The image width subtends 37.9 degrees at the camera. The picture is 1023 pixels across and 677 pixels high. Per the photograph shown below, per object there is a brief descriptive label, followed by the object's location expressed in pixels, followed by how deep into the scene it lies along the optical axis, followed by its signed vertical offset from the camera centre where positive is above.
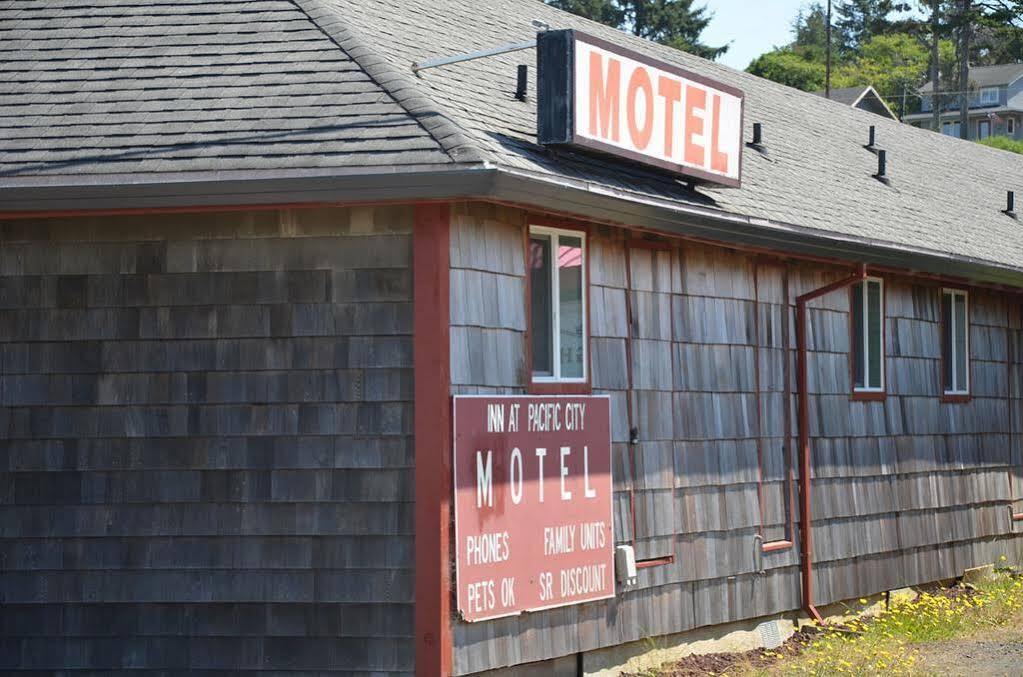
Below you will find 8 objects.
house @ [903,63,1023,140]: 96.56 +21.08
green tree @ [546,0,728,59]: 64.31 +17.44
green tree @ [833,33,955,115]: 94.88 +22.77
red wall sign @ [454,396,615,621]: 9.16 -0.52
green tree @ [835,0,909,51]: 82.81 +27.73
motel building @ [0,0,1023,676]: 9.06 +0.52
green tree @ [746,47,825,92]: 71.94 +17.47
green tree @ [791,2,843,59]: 108.38 +28.70
